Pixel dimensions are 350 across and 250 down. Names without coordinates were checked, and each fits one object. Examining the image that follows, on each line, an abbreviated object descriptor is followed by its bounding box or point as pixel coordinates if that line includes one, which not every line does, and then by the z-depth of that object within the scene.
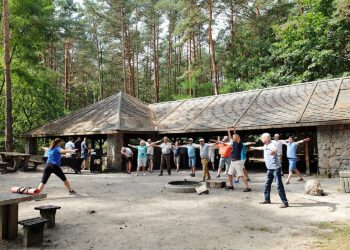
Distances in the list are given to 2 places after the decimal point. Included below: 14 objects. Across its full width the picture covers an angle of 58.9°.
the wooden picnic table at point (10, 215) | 4.80
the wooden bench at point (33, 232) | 4.54
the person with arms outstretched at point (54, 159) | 7.59
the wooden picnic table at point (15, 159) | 14.88
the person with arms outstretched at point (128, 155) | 14.78
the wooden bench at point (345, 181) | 8.98
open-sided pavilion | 13.06
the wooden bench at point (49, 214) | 5.50
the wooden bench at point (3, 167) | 14.43
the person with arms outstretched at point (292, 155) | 10.82
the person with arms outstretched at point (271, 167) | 7.08
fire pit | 9.26
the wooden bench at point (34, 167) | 15.57
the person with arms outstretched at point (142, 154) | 13.98
